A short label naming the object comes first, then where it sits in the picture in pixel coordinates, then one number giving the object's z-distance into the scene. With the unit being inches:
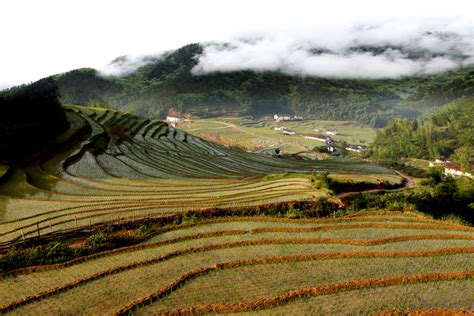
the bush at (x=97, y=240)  637.3
